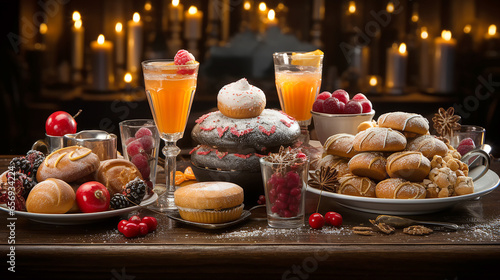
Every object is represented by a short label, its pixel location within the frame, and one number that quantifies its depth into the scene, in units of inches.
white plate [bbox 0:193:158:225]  48.4
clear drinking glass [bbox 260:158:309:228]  49.9
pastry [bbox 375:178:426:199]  51.9
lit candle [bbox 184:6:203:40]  158.6
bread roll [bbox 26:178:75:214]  48.6
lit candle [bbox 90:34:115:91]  160.6
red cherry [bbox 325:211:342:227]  50.8
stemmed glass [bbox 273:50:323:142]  74.2
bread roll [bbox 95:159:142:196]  53.0
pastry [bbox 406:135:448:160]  54.8
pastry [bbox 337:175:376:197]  54.2
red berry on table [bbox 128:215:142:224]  49.1
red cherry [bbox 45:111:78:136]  63.8
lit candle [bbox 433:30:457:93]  166.9
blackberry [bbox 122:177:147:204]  51.9
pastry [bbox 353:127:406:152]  53.9
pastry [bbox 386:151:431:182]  52.0
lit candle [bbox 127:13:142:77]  160.1
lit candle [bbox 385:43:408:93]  165.0
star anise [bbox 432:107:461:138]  65.6
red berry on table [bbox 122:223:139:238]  47.2
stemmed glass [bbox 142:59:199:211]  57.7
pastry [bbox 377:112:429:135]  55.6
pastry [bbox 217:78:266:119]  60.1
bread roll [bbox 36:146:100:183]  51.4
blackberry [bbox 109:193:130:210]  50.9
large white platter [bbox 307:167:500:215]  51.4
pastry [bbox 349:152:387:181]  53.4
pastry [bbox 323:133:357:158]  57.3
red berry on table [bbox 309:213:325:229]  50.1
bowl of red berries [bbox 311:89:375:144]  68.7
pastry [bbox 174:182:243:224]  49.5
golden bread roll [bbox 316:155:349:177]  57.0
